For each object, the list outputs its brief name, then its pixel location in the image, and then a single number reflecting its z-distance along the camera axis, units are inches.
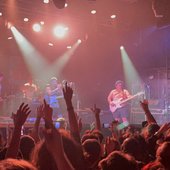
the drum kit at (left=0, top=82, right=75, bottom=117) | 524.4
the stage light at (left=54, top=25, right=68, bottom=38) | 591.9
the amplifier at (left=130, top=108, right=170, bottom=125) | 526.6
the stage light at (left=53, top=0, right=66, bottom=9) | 371.6
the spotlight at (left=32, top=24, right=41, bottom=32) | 580.0
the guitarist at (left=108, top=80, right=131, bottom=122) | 517.3
